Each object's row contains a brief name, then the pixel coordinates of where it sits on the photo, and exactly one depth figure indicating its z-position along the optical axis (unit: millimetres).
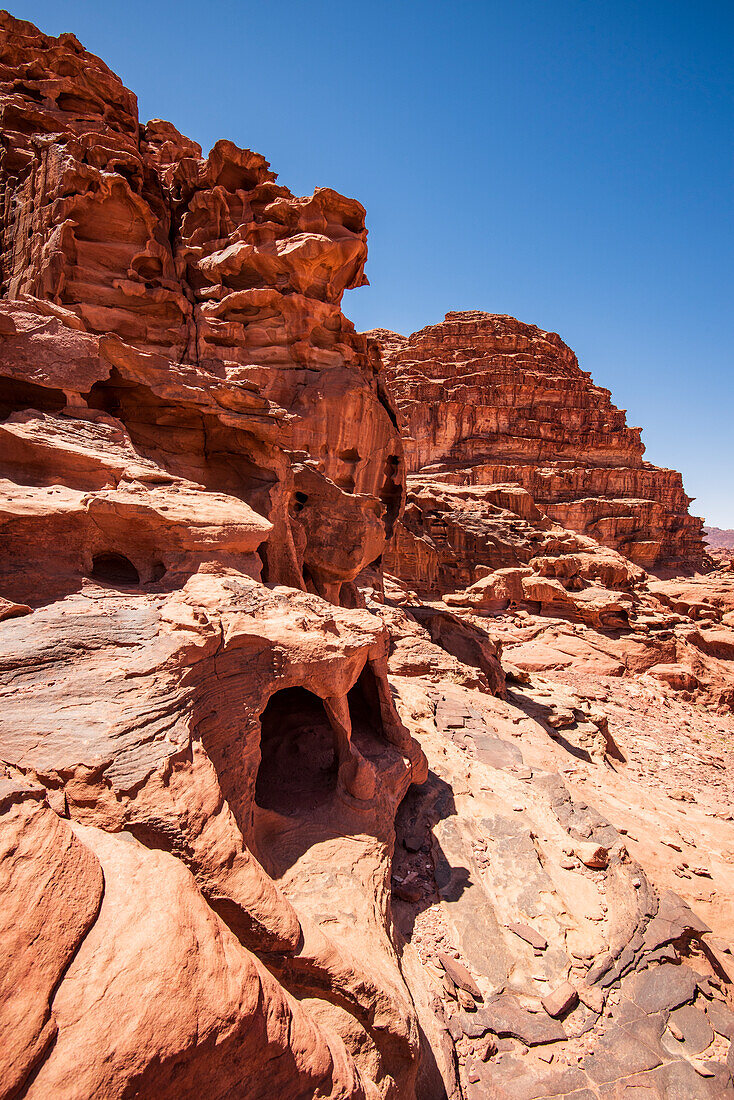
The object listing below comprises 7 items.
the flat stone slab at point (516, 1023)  4191
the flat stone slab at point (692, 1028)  4219
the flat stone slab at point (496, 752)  8609
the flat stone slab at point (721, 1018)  4348
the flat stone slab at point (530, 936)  4969
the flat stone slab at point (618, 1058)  3998
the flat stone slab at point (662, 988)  4543
